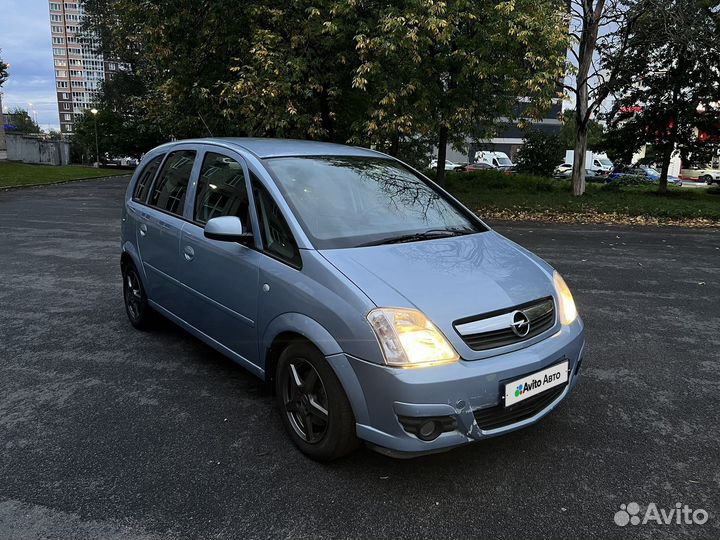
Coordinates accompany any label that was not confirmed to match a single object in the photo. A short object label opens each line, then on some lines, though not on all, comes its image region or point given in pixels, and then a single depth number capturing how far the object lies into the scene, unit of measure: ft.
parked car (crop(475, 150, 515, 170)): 127.65
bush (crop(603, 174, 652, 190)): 69.26
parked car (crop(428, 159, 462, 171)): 129.39
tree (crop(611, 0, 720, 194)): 50.26
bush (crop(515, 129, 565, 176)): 91.25
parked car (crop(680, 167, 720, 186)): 146.51
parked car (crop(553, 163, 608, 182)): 123.12
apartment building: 453.17
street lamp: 154.88
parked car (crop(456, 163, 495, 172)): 122.97
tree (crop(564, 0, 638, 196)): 54.13
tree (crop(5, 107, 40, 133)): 332.12
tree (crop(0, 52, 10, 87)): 105.24
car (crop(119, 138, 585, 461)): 8.41
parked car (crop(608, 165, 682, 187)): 111.65
